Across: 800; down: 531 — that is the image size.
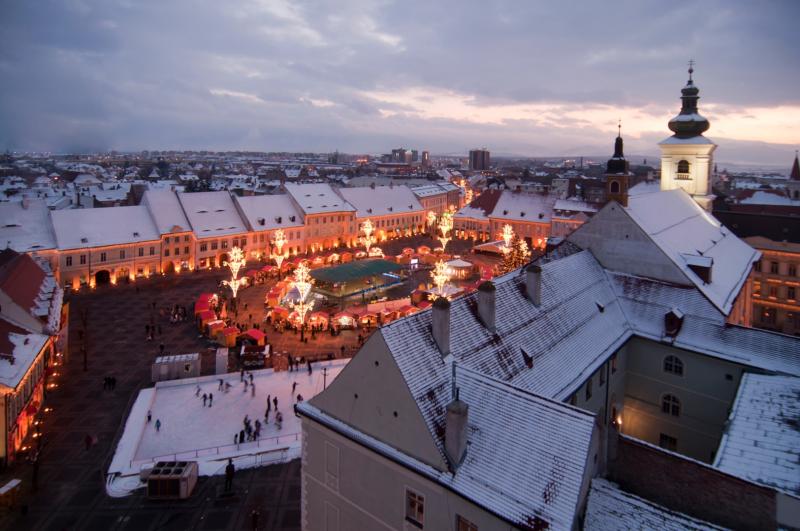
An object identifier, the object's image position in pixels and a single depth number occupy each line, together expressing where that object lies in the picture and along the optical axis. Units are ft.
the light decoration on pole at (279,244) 227.01
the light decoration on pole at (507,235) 243.03
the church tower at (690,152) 154.61
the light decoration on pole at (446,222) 263.90
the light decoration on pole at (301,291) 155.94
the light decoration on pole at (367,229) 257.65
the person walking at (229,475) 78.63
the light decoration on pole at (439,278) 156.68
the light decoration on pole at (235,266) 170.30
